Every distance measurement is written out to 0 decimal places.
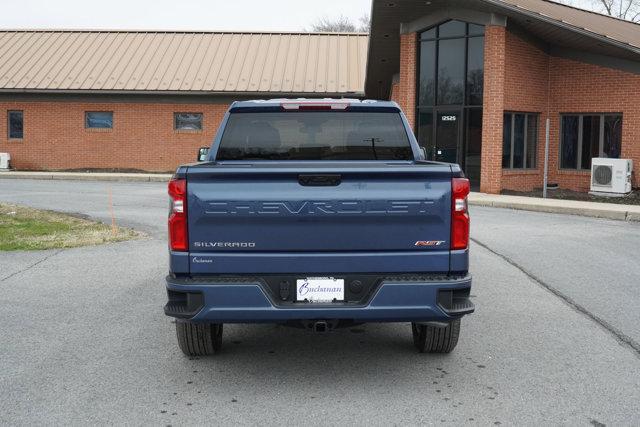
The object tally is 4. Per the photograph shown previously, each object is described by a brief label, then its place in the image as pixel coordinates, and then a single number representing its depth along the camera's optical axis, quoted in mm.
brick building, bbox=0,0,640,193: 22547
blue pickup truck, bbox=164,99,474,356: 4703
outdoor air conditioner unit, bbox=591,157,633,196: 20906
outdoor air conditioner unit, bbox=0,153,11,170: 32531
